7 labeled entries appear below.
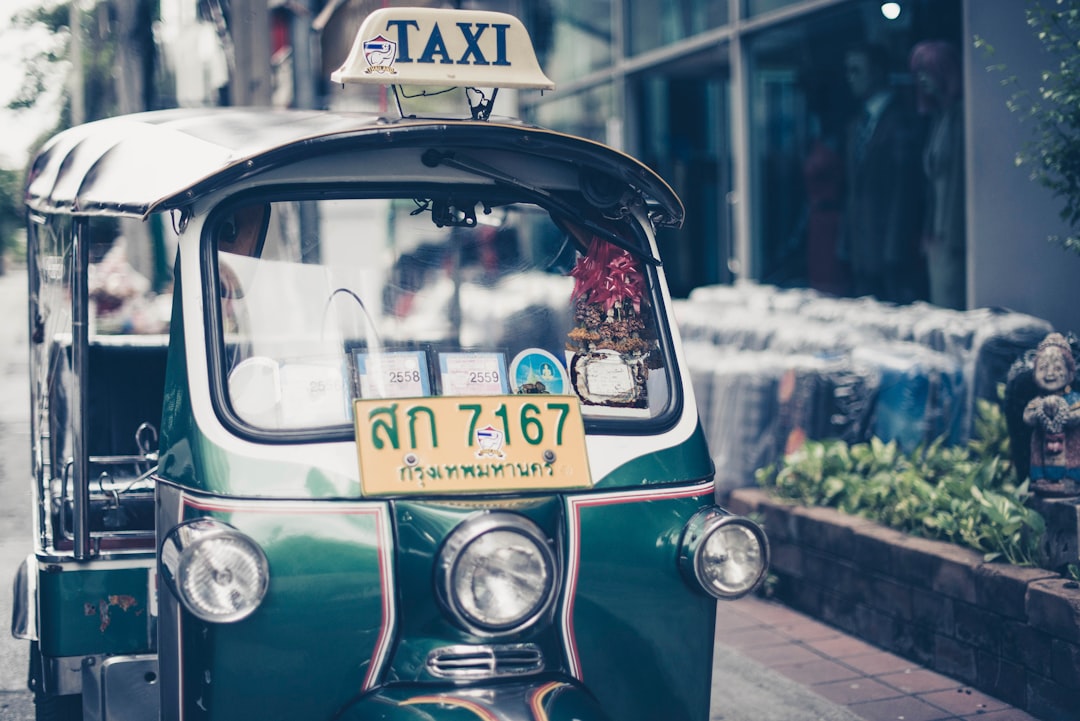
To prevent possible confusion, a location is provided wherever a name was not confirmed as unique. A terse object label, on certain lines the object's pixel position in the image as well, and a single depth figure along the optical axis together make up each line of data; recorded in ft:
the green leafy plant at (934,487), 15.51
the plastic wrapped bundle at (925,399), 20.02
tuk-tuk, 9.41
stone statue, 14.90
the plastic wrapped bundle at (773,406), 20.74
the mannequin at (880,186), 25.91
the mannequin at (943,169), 23.99
